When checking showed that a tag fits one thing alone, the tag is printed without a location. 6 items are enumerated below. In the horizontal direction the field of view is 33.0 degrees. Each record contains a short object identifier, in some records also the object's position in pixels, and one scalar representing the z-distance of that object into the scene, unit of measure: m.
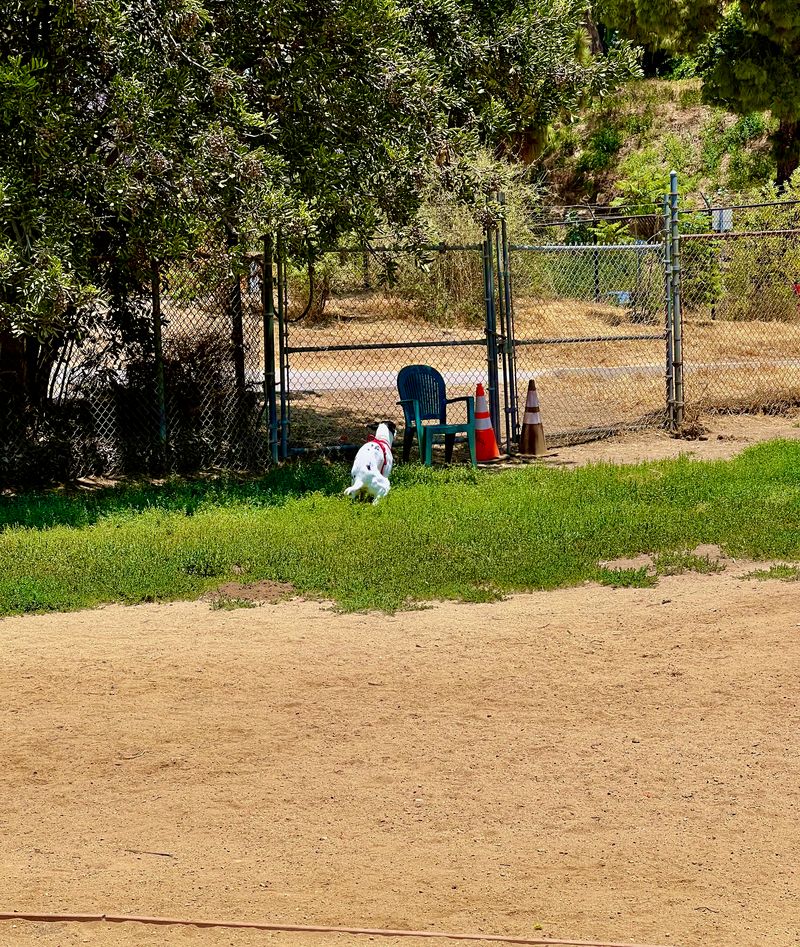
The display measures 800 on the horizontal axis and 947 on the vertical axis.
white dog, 10.80
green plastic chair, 12.94
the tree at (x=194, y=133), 10.20
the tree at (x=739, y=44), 29.60
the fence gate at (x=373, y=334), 13.68
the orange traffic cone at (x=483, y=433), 13.29
